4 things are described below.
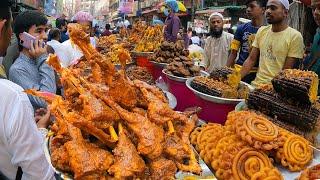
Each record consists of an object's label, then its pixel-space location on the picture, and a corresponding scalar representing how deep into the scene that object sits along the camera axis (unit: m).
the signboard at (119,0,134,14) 31.02
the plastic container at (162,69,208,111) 2.94
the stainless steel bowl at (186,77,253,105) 2.40
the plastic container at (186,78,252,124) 2.41
